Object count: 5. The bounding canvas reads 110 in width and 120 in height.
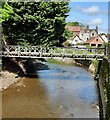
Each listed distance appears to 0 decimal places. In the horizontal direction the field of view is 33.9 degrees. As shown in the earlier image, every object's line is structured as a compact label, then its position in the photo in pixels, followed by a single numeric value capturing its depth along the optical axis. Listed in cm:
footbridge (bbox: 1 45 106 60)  1587
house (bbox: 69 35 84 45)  4875
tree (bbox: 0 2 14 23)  1603
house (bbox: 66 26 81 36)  5371
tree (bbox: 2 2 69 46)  1675
